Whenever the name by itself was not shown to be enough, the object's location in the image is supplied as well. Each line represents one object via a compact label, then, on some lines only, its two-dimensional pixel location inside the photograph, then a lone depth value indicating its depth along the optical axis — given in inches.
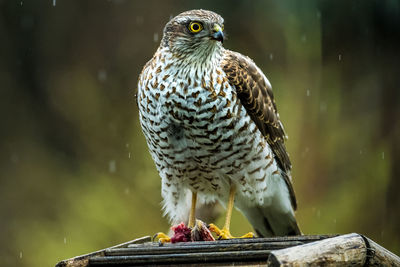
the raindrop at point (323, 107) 566.6
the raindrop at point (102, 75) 611.3
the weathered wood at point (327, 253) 183.9
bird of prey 294.5
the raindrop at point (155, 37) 622.0
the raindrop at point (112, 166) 576.1
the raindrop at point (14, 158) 615.2
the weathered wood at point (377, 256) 211.0
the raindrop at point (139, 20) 636.1
